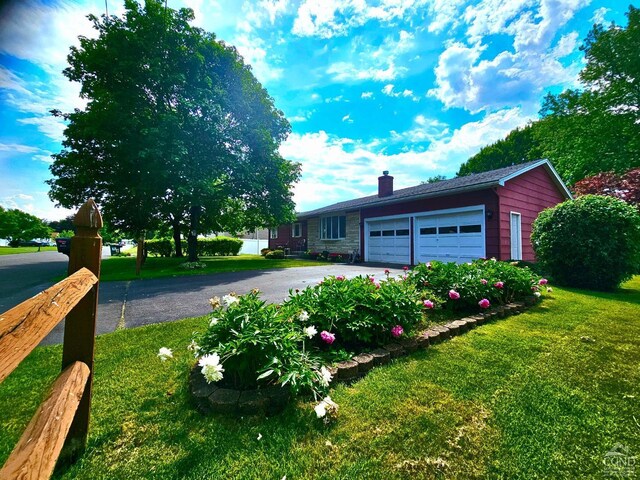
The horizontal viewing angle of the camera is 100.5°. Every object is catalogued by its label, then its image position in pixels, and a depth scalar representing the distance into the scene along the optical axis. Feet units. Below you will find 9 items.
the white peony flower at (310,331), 8.03
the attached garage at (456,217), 33.91
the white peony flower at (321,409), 5.92
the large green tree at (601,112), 52.90
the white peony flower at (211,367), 6.16
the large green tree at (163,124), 36.22
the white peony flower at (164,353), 7.27
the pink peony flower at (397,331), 9.81
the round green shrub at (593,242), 22.27
